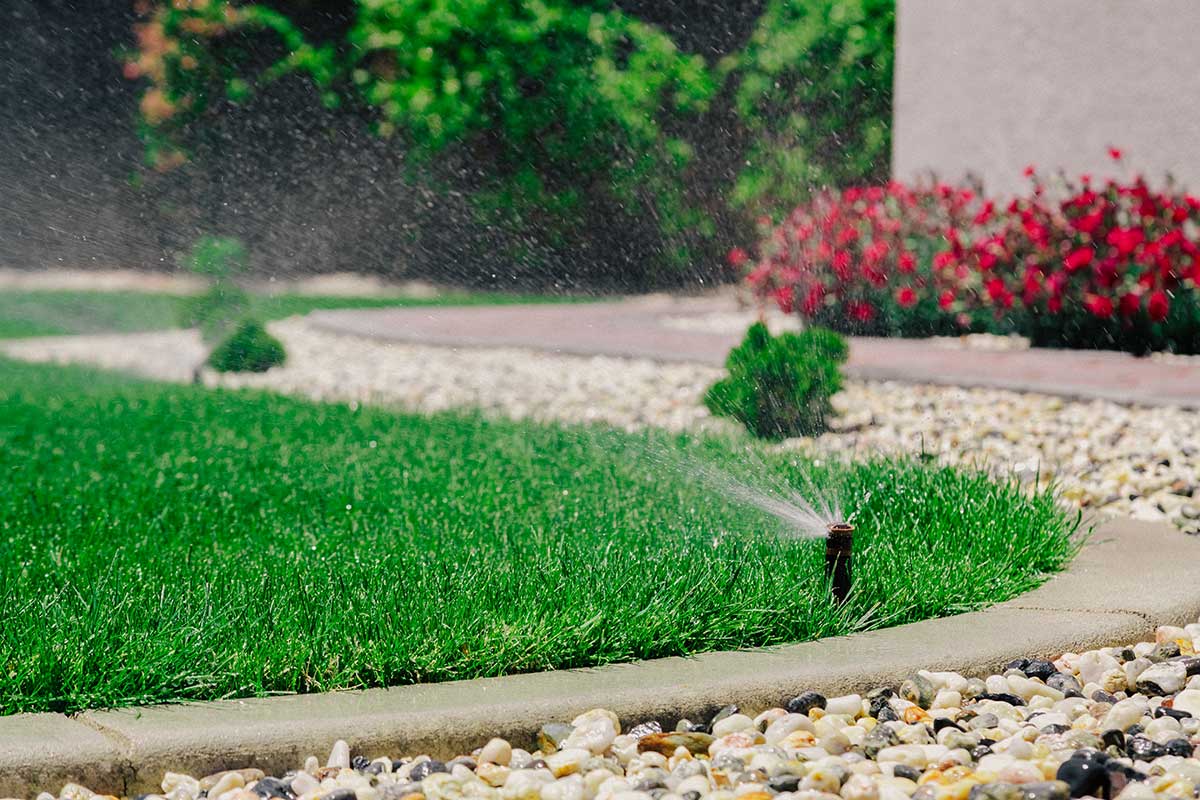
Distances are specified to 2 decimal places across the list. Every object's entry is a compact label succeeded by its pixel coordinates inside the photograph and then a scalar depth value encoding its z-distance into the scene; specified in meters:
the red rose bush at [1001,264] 8.52
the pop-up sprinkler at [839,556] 2.87
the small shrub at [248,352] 8.24
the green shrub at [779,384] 5.62
